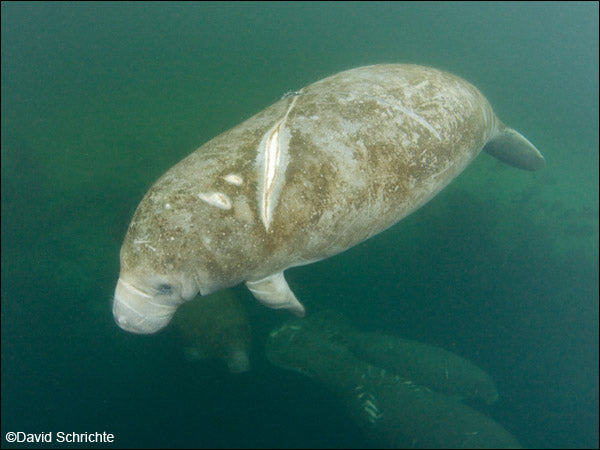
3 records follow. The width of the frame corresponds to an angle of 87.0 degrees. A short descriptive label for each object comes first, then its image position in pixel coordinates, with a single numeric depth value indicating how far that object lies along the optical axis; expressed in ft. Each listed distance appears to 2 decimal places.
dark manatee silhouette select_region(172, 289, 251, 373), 17.31
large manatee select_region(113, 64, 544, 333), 7.39
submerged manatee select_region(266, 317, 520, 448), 17.87
